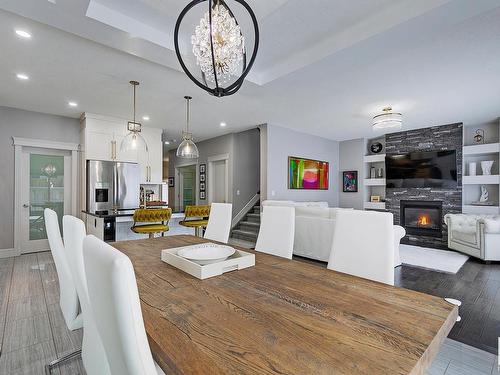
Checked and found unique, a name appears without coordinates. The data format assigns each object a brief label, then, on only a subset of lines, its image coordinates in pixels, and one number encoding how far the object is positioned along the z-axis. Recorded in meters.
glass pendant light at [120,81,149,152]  3.45
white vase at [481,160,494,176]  5.48
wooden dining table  0.69
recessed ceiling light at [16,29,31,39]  2.39
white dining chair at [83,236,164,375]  0.54
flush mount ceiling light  4.63
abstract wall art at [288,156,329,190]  6.24
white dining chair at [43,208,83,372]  1.53
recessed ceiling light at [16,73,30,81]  3.26
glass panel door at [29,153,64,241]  4.83
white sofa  3.95
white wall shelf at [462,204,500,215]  5.33
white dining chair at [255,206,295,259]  2.11
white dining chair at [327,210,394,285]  1.54
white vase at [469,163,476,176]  5.69
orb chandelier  1.48
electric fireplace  5.98
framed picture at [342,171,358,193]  7.39
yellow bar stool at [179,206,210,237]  3.89
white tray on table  1.37
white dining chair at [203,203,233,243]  2.71
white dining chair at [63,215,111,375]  0.99
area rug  3.93
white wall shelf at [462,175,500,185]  5.34
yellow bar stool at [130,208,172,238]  3.28
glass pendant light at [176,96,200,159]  3.83
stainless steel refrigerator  4.82
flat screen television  5.85
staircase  5.83
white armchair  4.02
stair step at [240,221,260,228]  6.15
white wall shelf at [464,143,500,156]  5.35
